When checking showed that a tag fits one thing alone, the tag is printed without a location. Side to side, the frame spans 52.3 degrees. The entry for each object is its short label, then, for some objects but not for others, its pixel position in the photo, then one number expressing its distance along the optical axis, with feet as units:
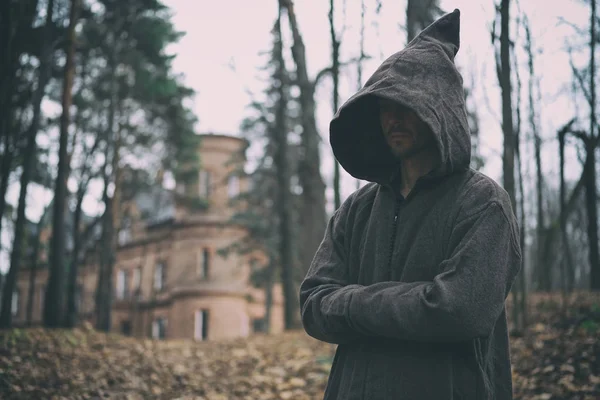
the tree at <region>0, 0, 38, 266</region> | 35.19
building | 129.49
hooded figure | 7.54
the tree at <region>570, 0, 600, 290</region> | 44.73
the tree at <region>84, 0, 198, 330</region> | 69.41
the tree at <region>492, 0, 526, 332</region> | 30.66
